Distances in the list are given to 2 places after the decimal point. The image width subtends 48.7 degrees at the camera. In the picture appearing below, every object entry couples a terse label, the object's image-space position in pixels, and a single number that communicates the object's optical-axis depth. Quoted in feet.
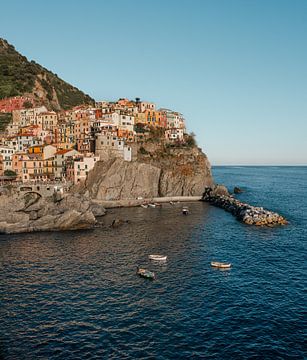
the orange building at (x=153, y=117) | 486.38
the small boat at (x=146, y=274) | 159.43
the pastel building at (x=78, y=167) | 356.38
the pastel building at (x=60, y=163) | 366.22
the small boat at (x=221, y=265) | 175.01
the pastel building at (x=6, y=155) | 361.71
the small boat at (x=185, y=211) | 322.88
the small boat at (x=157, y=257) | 184.94
